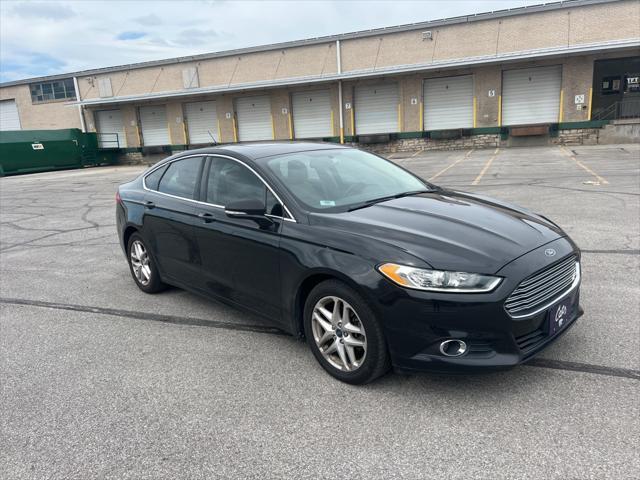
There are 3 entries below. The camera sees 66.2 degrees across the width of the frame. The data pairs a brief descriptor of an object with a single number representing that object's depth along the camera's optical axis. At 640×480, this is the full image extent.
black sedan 2.85
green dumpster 29.36
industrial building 24.72
